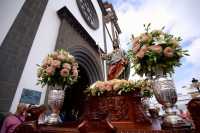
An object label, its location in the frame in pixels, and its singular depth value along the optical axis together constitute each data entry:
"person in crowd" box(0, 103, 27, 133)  1.78
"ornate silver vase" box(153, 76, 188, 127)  1.06
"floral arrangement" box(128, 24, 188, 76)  1.27
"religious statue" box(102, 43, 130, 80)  2.42
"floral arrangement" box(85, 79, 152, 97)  1.53
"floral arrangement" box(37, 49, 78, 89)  1.83
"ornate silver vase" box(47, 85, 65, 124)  1.72
